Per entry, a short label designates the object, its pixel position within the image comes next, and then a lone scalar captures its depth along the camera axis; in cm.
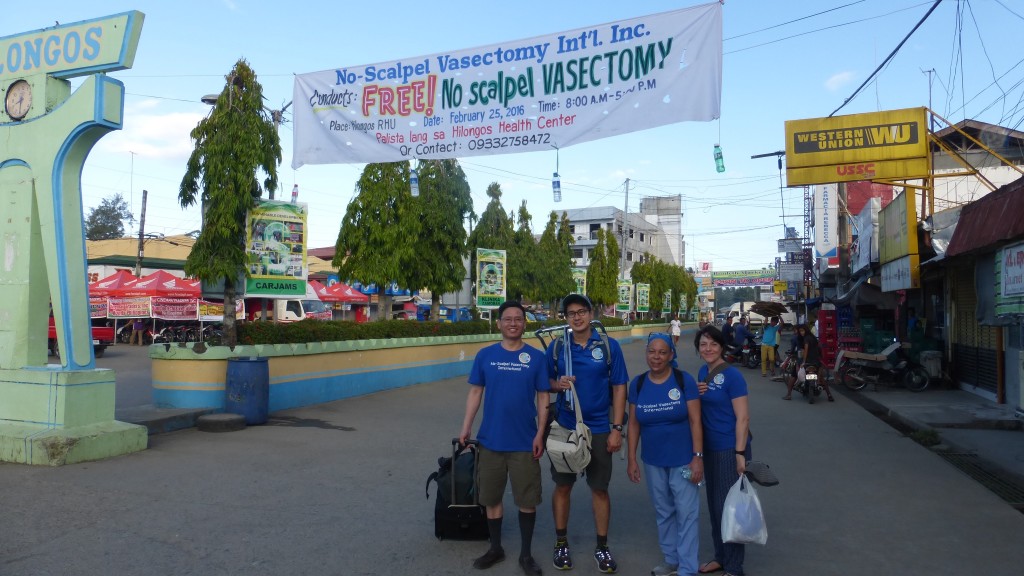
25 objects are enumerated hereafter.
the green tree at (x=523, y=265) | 3478
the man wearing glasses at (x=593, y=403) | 489
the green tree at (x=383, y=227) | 2108
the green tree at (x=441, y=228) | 2194
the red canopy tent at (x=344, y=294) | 3759
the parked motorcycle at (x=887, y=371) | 1587
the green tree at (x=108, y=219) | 7388
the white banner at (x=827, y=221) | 3306
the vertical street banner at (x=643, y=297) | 4841
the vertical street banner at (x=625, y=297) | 4366
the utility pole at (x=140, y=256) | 3445
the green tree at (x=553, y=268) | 3609
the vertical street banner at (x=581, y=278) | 3547
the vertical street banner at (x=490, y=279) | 2234
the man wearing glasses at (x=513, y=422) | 485
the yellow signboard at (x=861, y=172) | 1416
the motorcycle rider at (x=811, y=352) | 1466
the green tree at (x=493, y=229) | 3256
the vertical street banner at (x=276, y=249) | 1280
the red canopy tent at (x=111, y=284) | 2934
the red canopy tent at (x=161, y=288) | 2884
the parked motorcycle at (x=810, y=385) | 1471
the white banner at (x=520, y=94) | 707
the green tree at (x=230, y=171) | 1236
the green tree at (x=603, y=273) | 4631
